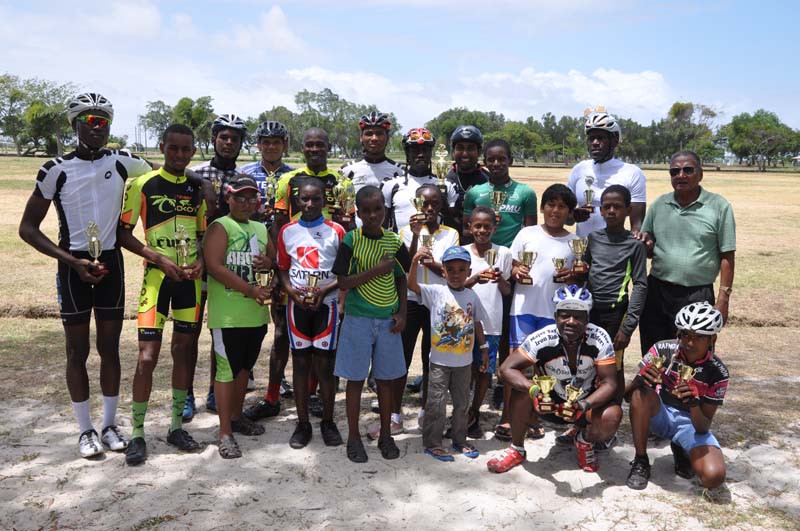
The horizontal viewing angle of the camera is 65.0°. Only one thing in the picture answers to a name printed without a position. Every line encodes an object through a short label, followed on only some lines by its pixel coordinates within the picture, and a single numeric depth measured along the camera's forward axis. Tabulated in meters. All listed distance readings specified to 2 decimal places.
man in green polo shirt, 5.30
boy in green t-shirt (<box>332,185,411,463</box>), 4.90
